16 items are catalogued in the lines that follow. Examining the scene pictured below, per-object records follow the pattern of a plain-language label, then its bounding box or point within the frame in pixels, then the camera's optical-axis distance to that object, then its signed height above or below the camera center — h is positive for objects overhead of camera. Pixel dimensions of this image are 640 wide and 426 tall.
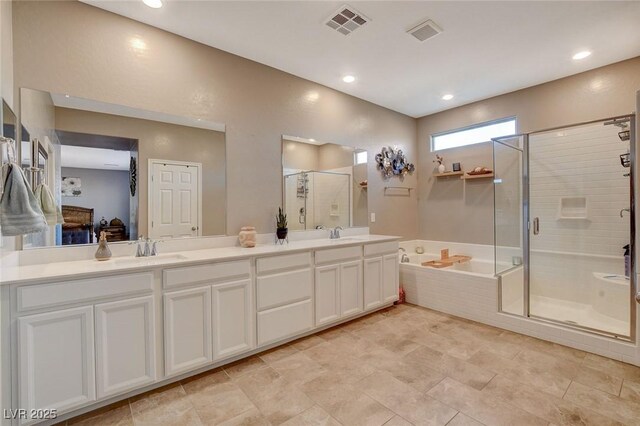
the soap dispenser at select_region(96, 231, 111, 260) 2.11 -0.27
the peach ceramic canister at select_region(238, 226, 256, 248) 2.70 -0.24
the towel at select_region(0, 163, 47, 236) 1.51 +0.05
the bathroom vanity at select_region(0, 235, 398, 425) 1.58 -0.70
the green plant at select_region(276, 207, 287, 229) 3.08 -0.09
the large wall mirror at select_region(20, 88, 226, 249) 2.03 +0.35
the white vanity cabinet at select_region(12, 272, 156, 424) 1.57 -0.74
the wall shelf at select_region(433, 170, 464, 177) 4.31 +0.55
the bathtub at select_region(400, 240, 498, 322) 3.17 -0.89
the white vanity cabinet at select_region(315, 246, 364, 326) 2.86 -0.75
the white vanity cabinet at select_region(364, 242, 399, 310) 3.29 -0.75
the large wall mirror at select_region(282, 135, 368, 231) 3.30 +0.34
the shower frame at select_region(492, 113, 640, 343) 2.43 -0.30
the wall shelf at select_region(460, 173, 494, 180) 4.03 +0.47
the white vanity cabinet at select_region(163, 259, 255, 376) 2.00 -0.74
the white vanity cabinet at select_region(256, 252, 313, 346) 2.45 -0.74
